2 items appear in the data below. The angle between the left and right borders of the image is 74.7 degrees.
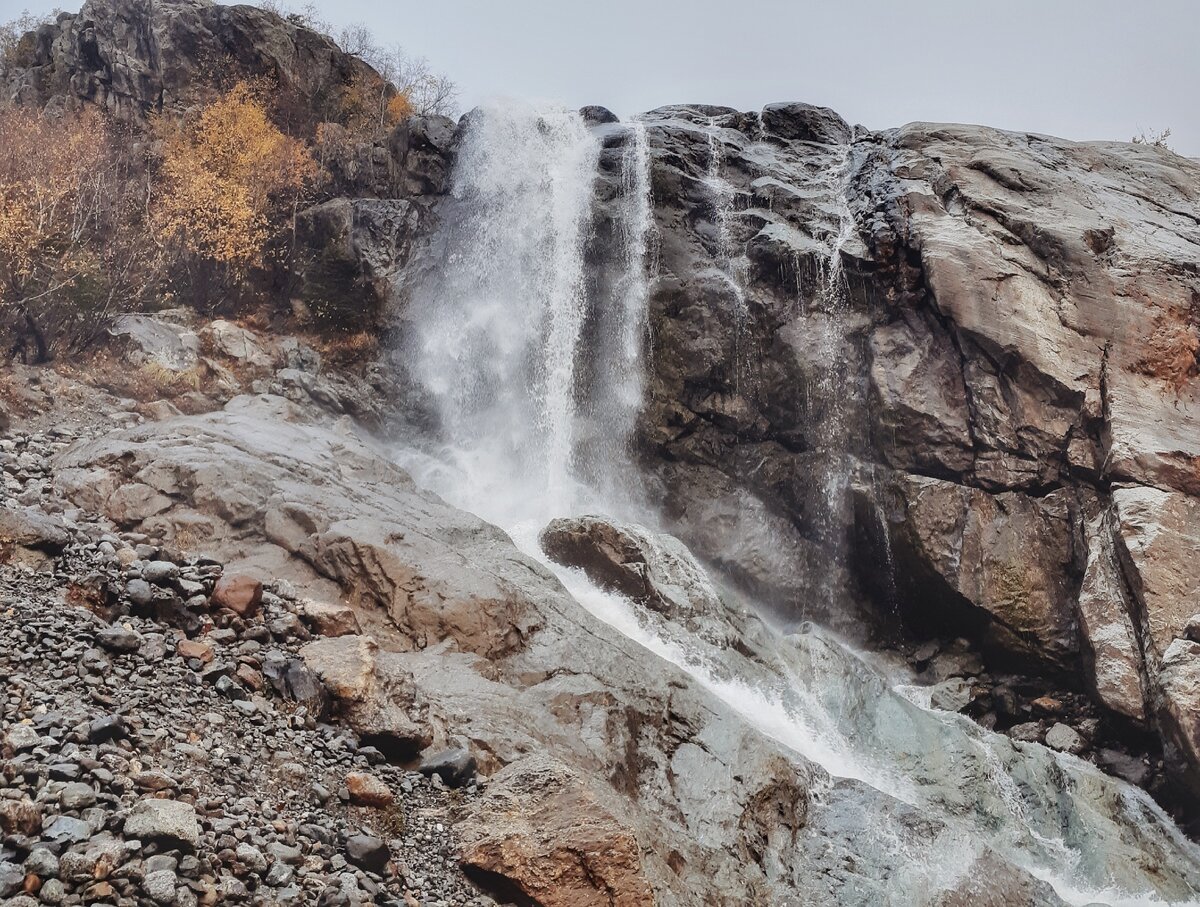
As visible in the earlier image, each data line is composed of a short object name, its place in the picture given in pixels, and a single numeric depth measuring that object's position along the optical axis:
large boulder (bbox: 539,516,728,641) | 13.76
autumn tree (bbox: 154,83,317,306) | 20.84
